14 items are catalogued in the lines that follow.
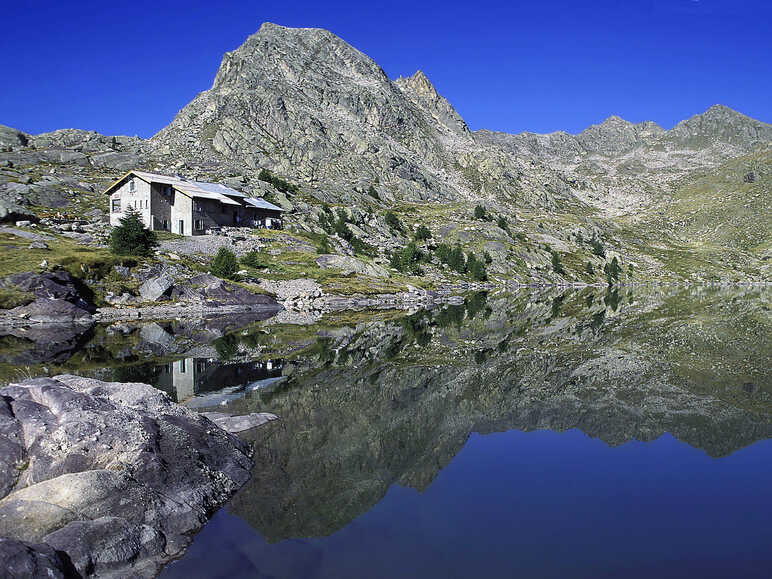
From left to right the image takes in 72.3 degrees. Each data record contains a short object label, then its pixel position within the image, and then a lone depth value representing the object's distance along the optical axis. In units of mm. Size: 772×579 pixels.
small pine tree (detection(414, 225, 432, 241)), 155875
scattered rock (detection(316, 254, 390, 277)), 101519
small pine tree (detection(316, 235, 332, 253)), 106438
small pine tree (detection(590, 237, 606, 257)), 197375
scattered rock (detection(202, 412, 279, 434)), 23656
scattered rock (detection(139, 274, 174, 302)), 68562
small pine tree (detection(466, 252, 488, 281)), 140875
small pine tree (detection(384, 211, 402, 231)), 157875
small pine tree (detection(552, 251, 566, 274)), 166500
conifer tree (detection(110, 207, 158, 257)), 74562
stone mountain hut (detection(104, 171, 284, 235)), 98188
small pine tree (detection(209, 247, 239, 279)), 78750
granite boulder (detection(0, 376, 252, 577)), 12906
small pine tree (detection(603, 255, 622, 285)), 175000
